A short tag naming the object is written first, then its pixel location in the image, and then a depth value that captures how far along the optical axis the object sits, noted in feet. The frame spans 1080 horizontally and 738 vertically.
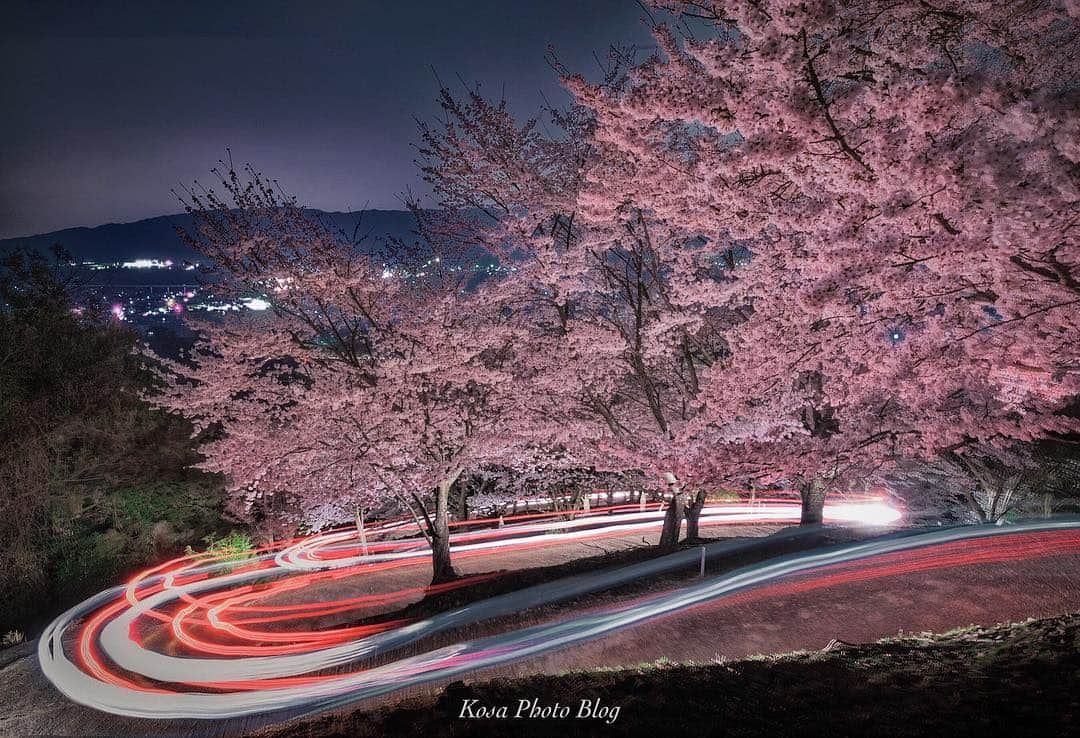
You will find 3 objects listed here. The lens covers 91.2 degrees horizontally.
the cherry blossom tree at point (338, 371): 43.34
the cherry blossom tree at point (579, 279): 40.88
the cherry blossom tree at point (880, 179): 15.65
